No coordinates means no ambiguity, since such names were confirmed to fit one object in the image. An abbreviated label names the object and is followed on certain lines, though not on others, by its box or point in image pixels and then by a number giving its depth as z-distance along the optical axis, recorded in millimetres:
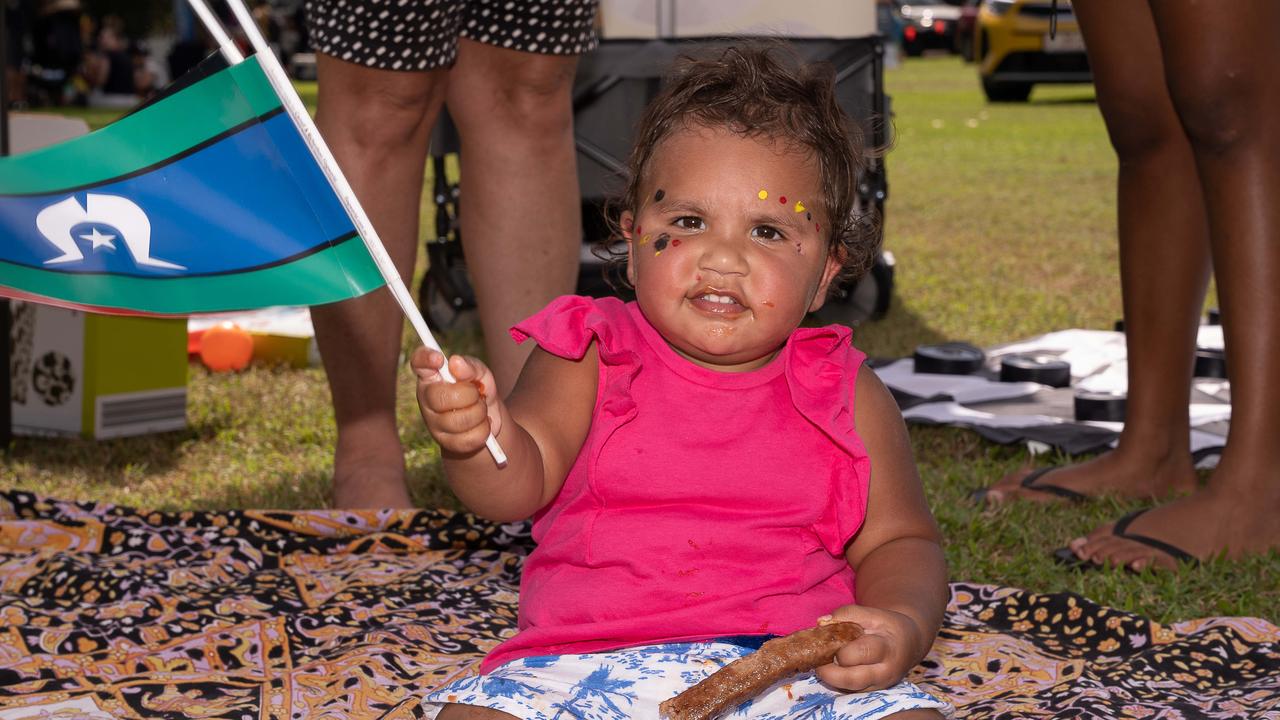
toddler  1745
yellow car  17000
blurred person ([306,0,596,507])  2795
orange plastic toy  4562
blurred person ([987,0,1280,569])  2584
